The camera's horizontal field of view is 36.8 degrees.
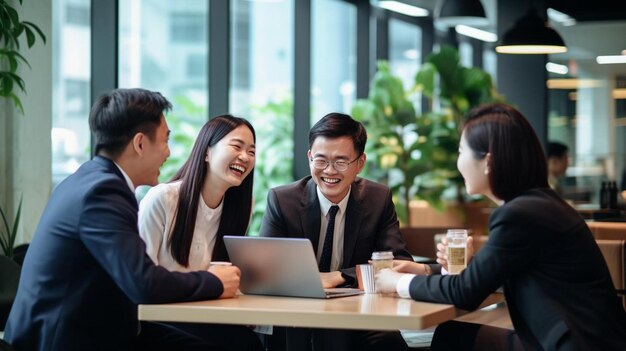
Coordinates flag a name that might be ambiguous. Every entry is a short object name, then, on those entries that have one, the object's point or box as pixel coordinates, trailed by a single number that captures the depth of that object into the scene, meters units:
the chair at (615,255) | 5.63
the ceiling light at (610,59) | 11.07
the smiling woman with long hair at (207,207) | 3.57
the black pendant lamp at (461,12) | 7.74
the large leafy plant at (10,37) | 4.30
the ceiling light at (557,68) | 11.37
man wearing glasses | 3.87
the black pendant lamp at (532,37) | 7.61
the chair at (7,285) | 4.10
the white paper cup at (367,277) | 3.24
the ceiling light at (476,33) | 13.56
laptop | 3.05
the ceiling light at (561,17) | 11.42
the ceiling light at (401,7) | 10.33
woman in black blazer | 2.87
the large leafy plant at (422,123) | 9.20
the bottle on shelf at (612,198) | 7.64
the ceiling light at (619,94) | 11.09
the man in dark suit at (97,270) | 2.82
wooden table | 2.66
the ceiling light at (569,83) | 11.38
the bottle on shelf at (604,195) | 7.69
